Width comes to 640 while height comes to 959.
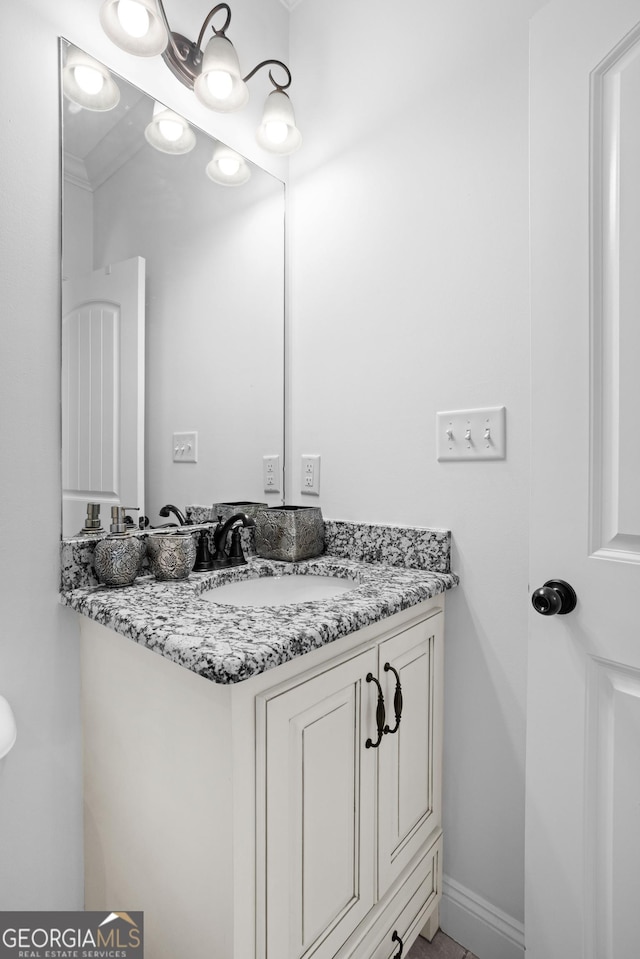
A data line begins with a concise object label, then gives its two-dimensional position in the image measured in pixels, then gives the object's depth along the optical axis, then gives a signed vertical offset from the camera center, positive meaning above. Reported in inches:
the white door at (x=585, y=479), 34.9 -0.2
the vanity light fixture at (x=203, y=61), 41.7 +38.6
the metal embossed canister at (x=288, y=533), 54.1 -6.3
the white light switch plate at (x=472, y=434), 46.1 +3.9
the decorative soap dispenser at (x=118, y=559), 41.5 -6.9
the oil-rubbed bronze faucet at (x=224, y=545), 51.5 -7.2
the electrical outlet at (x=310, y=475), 60.7 +0.0
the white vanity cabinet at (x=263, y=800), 30.3 -22.5
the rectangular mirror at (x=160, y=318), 43.6 +16.2
